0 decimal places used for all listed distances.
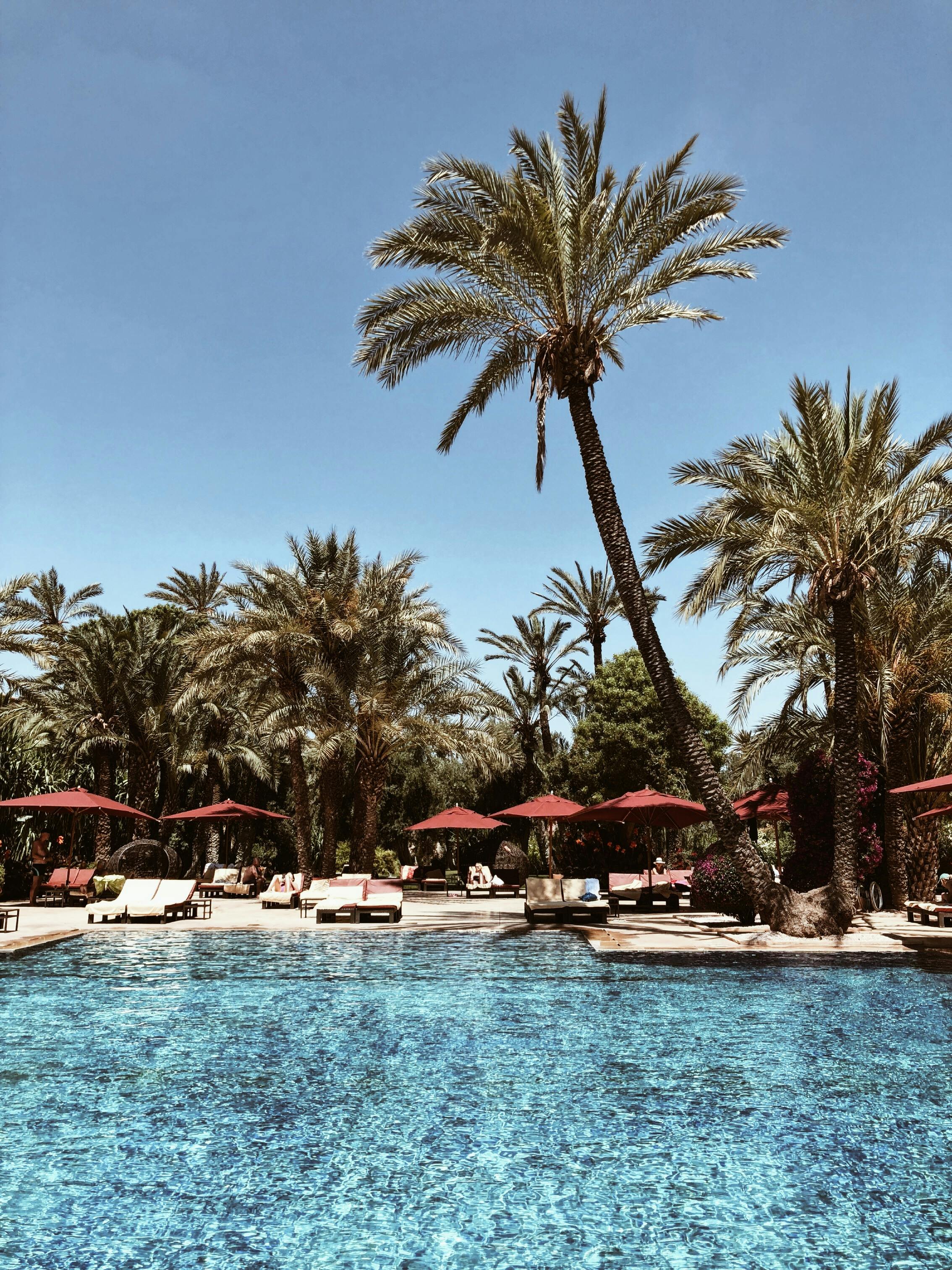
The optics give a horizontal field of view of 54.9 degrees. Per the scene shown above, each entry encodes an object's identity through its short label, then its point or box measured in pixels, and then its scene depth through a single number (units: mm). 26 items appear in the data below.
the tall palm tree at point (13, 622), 26641
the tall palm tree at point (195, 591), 40594
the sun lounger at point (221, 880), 25661
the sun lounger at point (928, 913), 15242
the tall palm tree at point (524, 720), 37531
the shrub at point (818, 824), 17906
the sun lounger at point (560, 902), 17812
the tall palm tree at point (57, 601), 39656
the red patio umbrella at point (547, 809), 21641
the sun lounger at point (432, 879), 29453
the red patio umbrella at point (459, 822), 25453
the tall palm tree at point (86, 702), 30734
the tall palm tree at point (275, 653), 26531
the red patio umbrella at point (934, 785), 16406
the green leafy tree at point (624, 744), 35281
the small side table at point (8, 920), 14781
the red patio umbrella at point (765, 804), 20531
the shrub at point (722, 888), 16734
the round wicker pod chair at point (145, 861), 26625
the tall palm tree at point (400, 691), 26828
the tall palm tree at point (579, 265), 15023
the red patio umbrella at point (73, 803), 20750
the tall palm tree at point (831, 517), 15008
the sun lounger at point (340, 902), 18562
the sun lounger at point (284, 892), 22672
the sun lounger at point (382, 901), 18406
